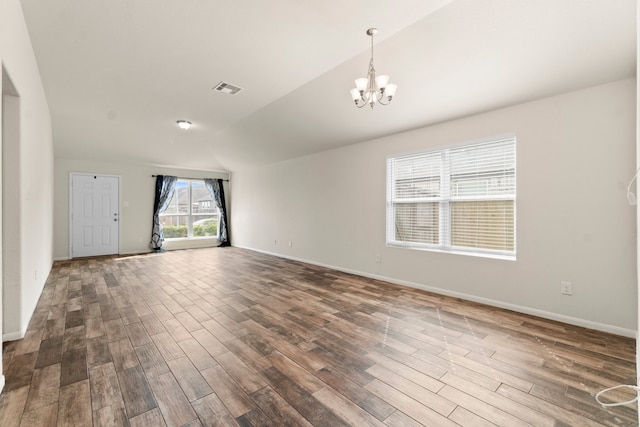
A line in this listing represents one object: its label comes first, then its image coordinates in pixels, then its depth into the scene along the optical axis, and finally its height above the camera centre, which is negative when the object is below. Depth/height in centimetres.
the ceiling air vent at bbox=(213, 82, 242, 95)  375 +170
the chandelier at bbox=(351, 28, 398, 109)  249 +114
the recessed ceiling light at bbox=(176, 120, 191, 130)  520 +164
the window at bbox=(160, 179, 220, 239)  826 -5
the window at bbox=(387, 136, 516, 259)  342 +19
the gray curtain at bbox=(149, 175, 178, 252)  765 +24
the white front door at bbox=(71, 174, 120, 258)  667 -6
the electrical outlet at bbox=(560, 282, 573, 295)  289 -78
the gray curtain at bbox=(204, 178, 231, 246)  880 +33
